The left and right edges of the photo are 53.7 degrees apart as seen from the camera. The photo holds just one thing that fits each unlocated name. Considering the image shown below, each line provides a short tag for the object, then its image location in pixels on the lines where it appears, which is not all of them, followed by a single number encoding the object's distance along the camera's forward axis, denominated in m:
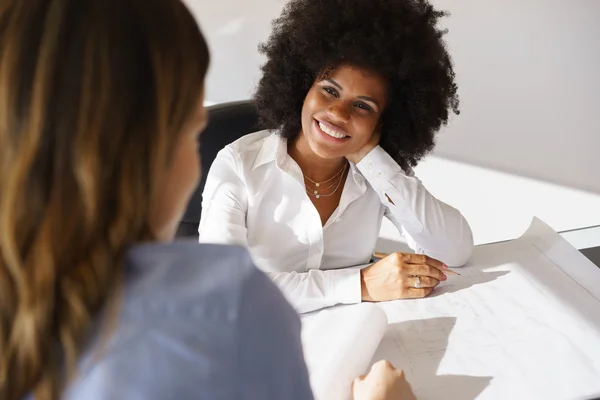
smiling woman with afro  1.27
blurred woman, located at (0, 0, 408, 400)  0.40
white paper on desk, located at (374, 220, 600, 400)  0.85
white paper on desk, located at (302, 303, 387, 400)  0.83
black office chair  1.43
